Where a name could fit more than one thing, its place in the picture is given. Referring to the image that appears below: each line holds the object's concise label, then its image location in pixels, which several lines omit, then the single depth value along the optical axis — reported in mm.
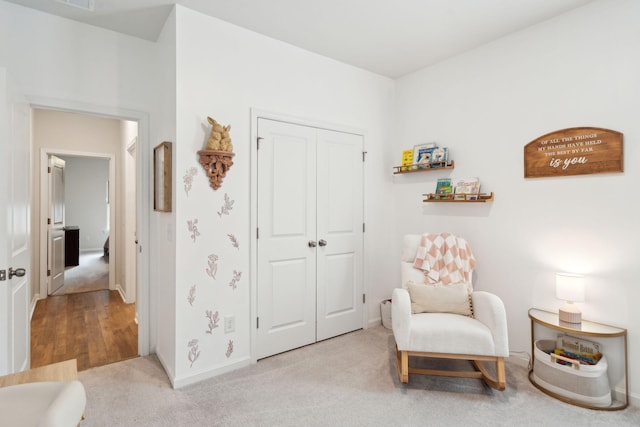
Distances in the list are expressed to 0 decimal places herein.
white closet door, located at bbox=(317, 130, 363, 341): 3029
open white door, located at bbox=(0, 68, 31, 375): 1702
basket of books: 2018
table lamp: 2123
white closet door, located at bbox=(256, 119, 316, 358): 2682
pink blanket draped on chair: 2678
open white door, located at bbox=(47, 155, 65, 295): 4414
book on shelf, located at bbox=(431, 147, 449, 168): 3028
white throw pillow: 2455
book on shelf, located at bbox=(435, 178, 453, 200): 2971
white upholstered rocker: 2125
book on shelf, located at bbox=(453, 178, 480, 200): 2793
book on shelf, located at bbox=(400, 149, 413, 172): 3282
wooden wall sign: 2125
